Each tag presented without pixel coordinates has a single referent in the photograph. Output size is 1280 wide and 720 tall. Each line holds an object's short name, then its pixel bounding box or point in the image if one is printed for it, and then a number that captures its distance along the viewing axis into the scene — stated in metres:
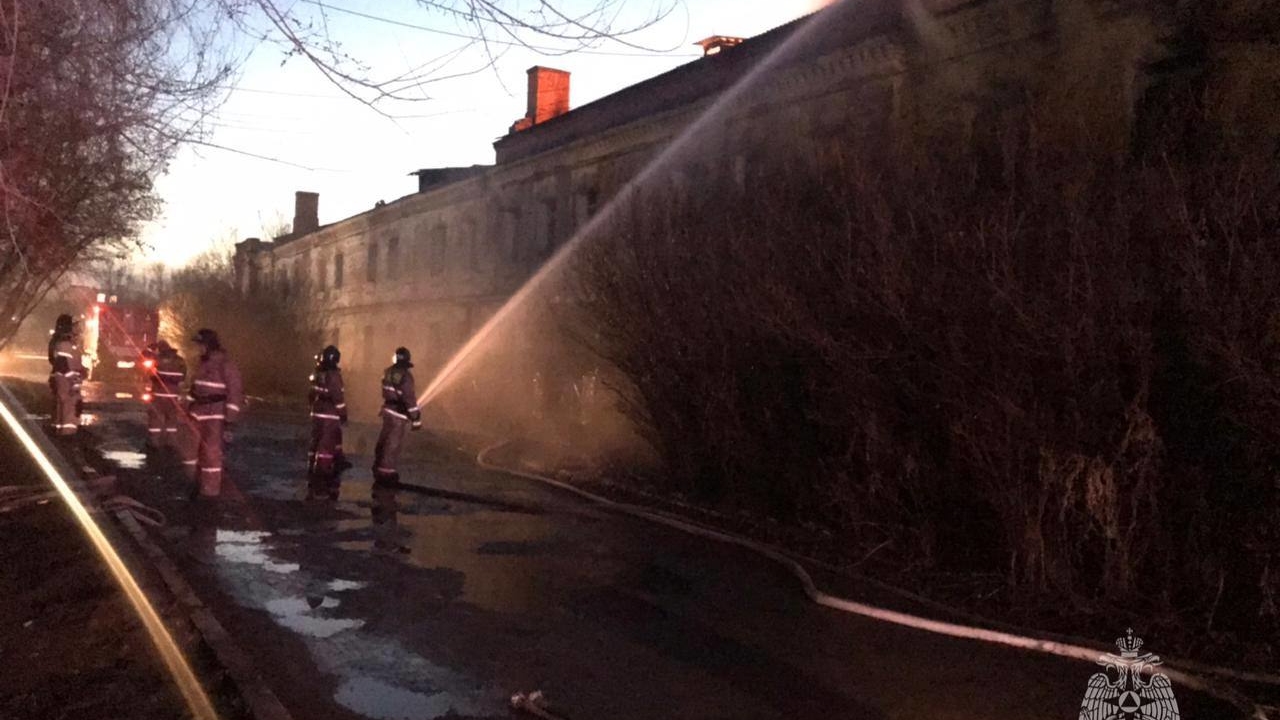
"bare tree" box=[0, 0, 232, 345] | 7.62
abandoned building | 14.60
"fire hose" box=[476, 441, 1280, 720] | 5.84
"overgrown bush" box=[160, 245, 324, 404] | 34.50
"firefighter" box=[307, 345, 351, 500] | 12.54
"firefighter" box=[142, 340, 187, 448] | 15.23
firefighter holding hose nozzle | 12.76
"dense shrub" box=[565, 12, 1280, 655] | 6.77
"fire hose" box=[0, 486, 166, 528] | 10.22
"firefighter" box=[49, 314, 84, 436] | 16.27
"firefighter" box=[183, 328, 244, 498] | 11.49
